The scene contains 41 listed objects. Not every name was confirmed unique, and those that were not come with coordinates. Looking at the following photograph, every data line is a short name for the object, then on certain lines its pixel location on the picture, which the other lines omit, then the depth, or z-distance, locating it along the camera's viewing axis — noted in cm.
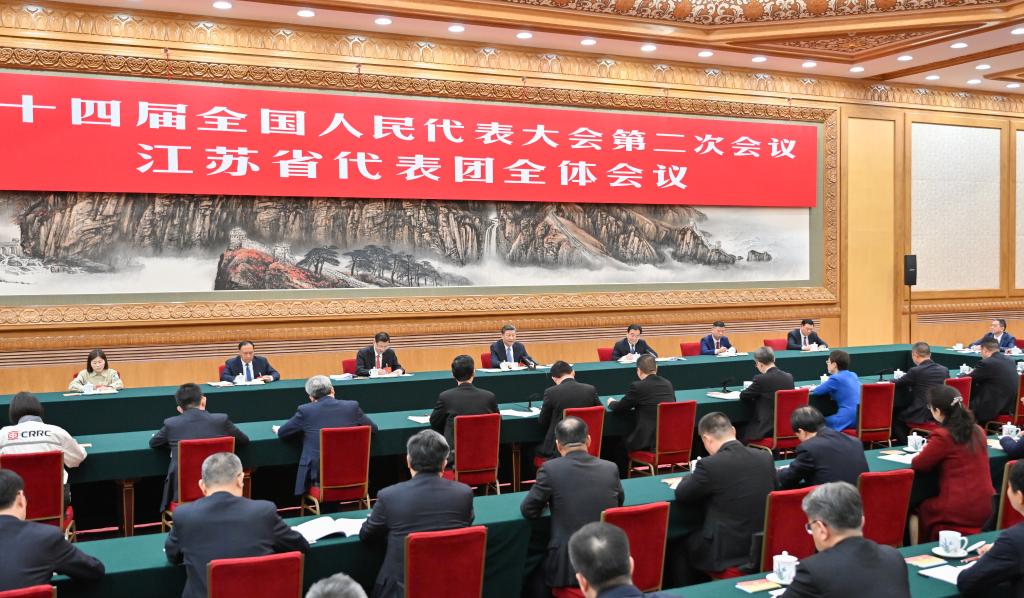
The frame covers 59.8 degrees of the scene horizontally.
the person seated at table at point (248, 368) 834
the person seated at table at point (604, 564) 240
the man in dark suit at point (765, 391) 727
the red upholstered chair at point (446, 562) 346
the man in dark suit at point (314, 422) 579
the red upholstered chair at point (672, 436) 662
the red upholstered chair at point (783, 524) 389
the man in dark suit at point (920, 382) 780
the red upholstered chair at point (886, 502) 421
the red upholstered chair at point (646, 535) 368
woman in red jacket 458
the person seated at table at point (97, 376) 774
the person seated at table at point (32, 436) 506
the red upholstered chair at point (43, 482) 477
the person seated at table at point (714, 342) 1065
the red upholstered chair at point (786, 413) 711
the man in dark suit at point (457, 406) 624
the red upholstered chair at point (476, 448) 600
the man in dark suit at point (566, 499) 402
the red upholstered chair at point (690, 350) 1098
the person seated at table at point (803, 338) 1111
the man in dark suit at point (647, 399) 681
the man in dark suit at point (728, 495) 417
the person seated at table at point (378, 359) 898
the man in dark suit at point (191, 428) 553
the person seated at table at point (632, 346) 1017
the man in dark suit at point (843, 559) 271
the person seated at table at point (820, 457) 451
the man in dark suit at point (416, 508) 367
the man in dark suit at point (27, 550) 310
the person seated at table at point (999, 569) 301
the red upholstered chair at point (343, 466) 557
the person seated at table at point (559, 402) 652
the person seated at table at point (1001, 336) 1107
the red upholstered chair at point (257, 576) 309
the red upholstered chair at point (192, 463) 522
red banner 916
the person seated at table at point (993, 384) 803
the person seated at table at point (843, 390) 727
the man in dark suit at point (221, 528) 337
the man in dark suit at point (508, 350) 941
